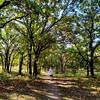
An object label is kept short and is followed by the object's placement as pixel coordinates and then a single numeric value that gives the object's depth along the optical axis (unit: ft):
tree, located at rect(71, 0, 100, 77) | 33.63
